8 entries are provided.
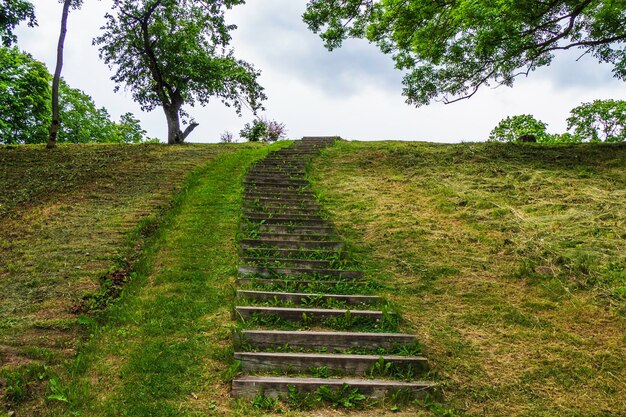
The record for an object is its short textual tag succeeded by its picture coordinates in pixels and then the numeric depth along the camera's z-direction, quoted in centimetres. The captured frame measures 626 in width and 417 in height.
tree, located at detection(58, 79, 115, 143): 3206
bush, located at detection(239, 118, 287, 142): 2478
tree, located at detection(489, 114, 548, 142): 3062
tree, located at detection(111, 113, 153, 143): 3900
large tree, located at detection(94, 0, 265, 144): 1842
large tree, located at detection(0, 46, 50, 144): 2191
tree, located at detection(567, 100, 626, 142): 2516
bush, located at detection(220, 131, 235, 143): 2616
